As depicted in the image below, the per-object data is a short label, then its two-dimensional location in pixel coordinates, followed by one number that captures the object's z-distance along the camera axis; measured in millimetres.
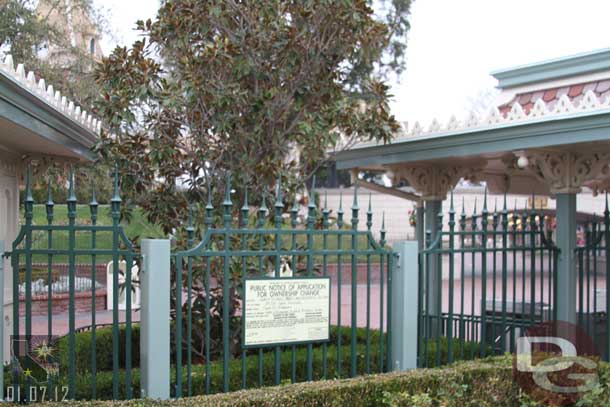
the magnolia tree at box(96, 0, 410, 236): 7066
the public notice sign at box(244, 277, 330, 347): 5332
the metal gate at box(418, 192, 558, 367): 6316
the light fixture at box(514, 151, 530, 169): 7605
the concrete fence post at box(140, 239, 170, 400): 4926
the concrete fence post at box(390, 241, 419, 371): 6062
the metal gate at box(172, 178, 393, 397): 5227
